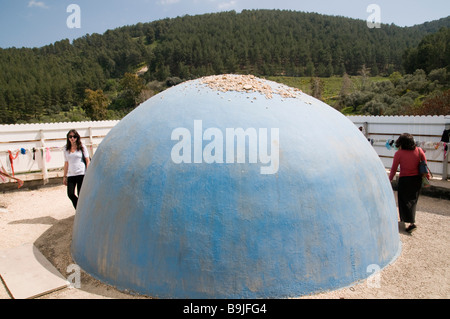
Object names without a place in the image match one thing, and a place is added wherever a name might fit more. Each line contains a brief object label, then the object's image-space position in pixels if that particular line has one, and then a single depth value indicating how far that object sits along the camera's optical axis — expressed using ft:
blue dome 12.76
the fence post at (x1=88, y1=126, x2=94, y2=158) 46.44
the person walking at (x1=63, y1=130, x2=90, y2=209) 22.28
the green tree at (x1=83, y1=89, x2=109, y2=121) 193.29
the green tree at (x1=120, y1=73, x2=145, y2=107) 231.91
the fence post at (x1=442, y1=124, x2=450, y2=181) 33.04
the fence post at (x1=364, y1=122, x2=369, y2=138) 44.21
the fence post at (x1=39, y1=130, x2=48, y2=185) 40.04
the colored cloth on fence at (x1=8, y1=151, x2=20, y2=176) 38.87
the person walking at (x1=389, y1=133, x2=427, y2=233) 20.22
